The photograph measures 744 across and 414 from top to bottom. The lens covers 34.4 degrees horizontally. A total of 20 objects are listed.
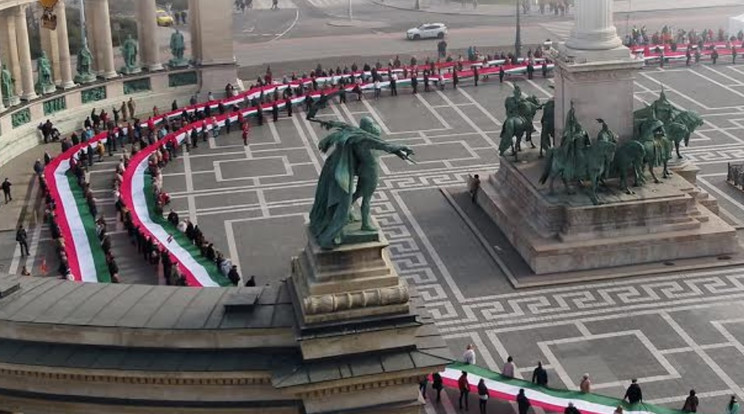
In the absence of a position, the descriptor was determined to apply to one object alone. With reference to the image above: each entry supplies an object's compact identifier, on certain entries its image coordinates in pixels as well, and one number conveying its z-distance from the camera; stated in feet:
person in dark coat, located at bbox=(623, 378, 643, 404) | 114.73
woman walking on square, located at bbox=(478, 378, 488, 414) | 116.78
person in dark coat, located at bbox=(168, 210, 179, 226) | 166.50
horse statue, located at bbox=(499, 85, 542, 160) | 172.55
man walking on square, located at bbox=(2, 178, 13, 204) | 183.62
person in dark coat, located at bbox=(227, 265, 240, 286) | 144.15
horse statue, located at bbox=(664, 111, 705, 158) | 167.63
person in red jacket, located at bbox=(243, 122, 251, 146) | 214.48
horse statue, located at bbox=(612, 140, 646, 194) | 157.48
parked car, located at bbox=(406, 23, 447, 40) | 319.47
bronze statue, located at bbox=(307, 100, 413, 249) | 77.61
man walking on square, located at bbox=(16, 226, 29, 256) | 161.79
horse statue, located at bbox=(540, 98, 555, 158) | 170.40
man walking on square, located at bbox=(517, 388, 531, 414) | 115.03
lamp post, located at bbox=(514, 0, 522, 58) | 274.77
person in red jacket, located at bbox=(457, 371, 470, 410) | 118.32
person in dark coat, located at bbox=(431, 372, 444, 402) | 119.14
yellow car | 350.02
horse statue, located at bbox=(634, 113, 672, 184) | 159.33
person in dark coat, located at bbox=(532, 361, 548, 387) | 119.44
